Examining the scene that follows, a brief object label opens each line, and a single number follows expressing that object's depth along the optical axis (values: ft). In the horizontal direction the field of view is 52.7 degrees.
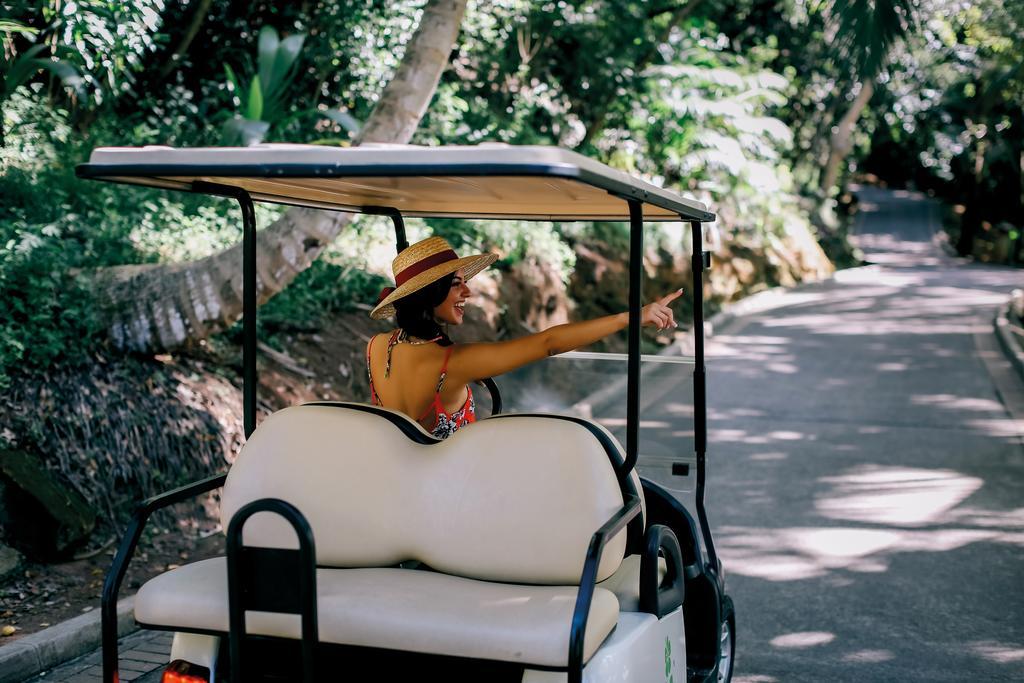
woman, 10.67
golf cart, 7.57
